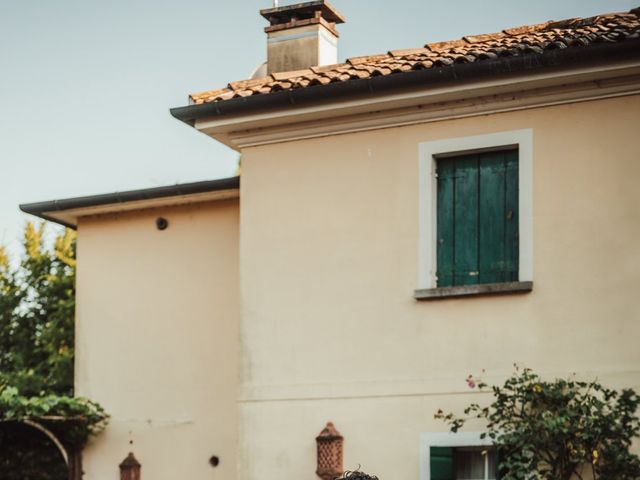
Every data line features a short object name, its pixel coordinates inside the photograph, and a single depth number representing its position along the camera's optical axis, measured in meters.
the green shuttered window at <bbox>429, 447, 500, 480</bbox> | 15.42
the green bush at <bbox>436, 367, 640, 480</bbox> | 14.59
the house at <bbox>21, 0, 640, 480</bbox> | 15.20
